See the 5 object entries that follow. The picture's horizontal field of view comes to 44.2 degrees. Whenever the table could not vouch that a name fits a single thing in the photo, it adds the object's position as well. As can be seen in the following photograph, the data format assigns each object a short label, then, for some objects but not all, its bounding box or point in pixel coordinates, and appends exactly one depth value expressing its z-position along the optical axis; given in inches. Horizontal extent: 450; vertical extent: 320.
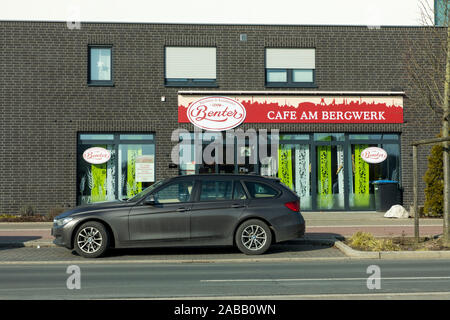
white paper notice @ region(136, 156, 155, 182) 764.6
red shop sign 763.4
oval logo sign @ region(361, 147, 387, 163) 782.5
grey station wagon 423.8
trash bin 751.1
